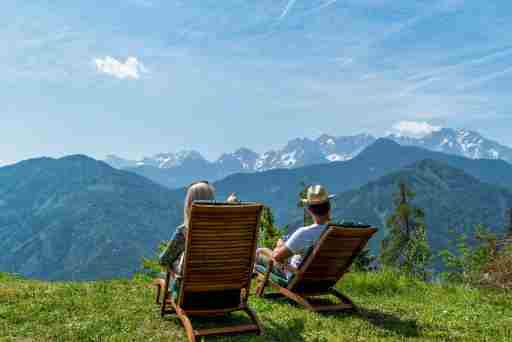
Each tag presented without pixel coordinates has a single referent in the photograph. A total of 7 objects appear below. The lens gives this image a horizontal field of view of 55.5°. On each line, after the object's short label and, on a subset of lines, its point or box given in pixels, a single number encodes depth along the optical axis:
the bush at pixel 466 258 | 11.40
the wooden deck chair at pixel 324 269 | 6.89
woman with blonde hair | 5.94
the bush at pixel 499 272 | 10.03
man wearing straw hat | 7.15
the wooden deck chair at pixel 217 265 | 5.65
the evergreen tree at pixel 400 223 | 52.09
